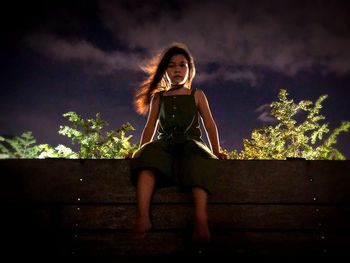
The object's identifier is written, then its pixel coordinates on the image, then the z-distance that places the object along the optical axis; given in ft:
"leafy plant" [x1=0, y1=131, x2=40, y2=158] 17.59
